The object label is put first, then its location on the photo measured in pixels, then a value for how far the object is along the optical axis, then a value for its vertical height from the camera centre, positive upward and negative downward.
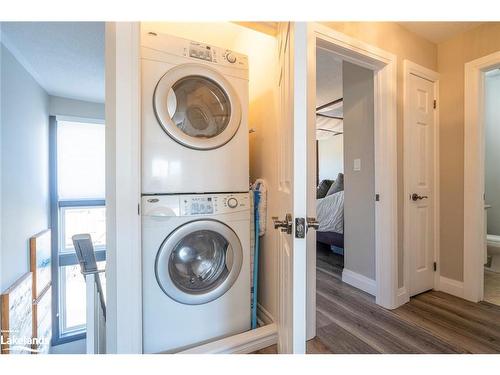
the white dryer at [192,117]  1.21 +0.40
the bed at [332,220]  2.92 -0.48
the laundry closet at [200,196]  1.21 -0.07
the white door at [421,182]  1.97 +0.00
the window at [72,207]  3.10 -0.31
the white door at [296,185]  0.77 -0.01
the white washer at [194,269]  1.21 -0.50
